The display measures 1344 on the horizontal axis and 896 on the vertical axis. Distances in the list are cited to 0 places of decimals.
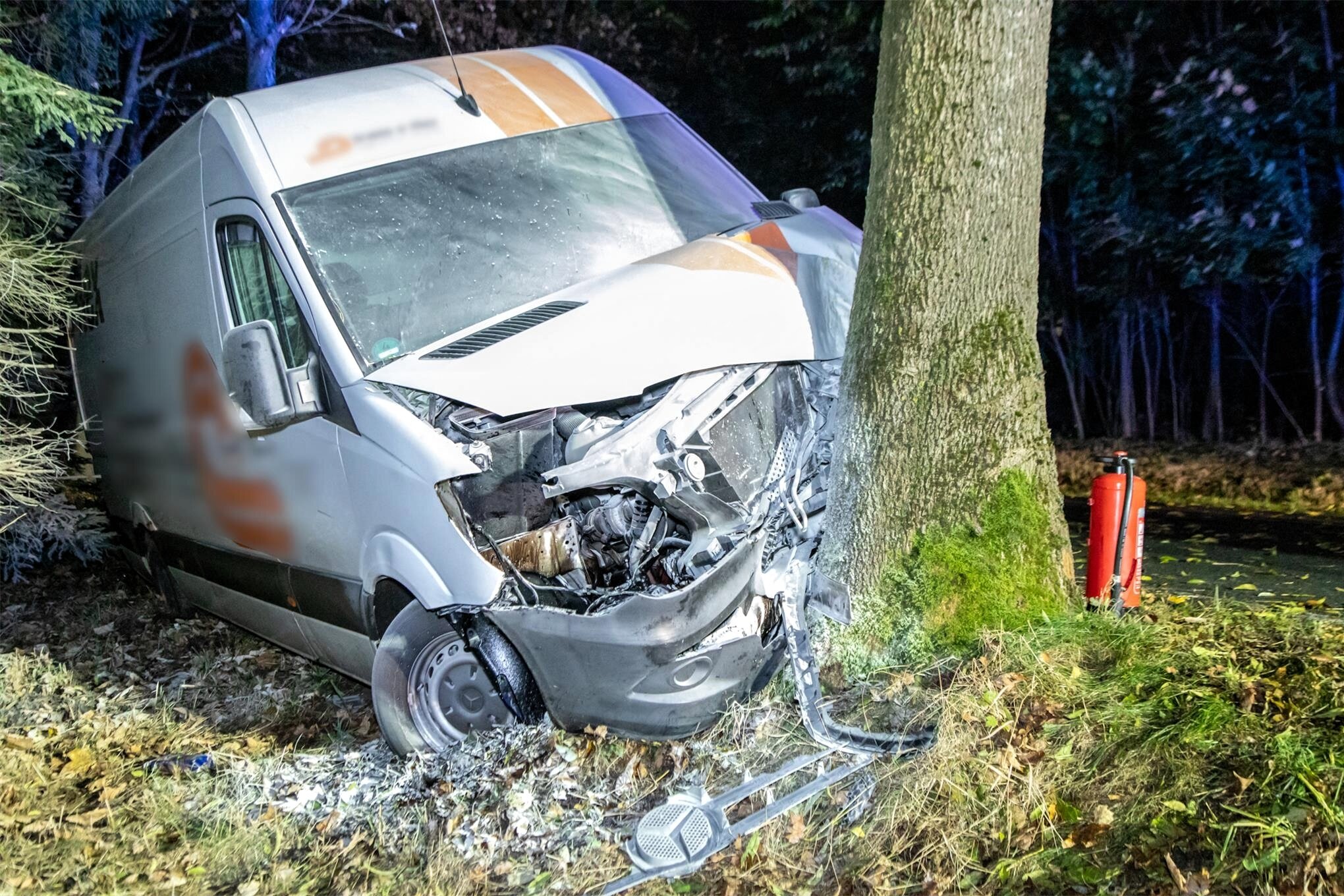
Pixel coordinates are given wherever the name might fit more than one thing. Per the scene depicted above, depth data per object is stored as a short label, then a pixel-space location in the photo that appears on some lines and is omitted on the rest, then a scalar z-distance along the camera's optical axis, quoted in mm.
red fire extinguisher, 3990
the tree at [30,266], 5492
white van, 3605
